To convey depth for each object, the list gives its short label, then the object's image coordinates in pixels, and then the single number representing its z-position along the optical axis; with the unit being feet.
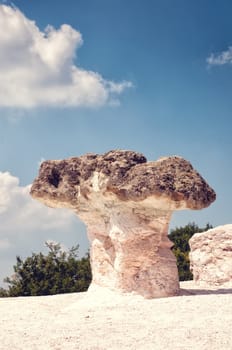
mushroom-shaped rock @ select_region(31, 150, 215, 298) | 41.86
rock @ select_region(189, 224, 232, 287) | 55.67
